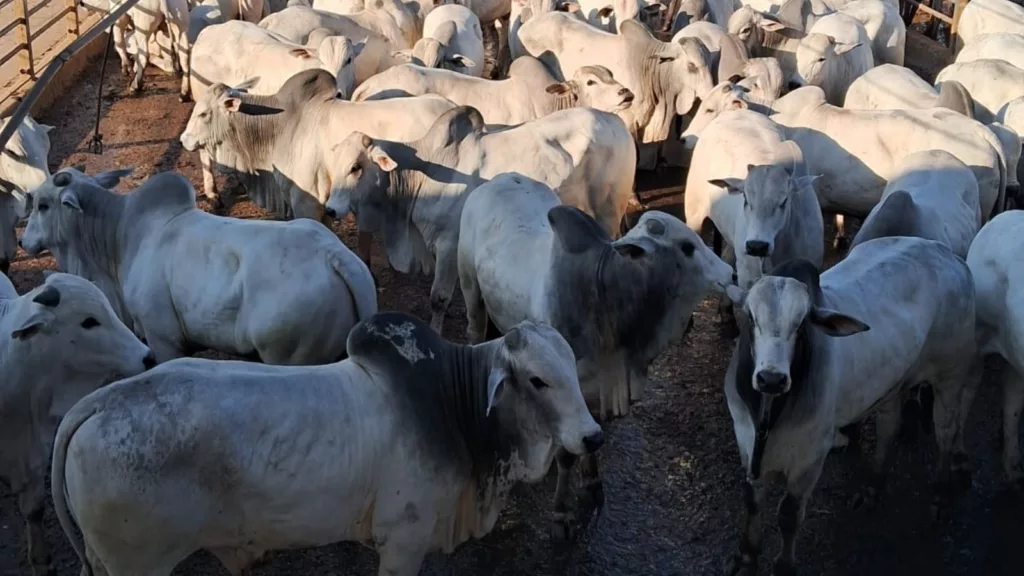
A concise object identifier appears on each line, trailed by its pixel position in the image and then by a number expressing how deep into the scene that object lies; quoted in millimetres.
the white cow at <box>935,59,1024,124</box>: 8992
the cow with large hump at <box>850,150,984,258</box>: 6199
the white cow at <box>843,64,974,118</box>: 8336
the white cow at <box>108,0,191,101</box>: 11141
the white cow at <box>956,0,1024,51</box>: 11781
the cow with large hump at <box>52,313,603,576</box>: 3754
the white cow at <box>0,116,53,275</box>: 7129
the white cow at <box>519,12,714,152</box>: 9516
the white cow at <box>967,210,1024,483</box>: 5680
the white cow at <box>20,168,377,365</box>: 5348
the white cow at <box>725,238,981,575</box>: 4637
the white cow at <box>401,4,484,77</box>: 9969
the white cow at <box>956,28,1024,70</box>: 10271
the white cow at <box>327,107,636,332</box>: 7117
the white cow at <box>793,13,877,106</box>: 9875
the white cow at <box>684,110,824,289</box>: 6137
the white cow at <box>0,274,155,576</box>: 4723
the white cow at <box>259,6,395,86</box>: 10273
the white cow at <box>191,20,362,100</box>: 9328
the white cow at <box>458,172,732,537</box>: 5293
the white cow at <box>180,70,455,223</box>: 7766
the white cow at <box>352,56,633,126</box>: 8703
